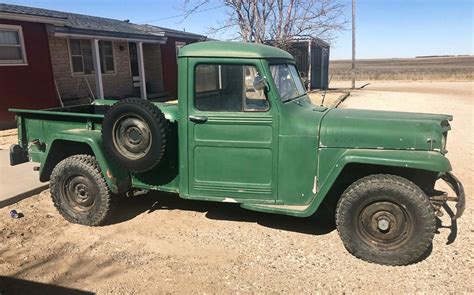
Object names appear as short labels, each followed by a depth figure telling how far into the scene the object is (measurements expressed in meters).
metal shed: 22.86
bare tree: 16.48
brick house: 11.31
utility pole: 27.05
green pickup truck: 3.46
